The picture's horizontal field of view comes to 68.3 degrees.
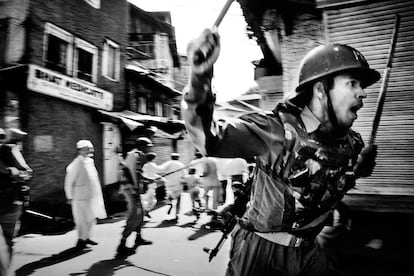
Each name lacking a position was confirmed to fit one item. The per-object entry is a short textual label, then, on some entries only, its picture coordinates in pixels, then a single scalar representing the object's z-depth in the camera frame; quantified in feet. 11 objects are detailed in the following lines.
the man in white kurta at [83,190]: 11.08
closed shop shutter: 10.75
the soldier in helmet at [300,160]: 3.69
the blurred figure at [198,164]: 18.68
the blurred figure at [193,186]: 19.49
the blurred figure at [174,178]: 18.42
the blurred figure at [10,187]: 8.00
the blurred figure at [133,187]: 12.58
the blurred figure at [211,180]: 17.99
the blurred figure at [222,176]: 17.83
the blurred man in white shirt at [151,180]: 16.20
